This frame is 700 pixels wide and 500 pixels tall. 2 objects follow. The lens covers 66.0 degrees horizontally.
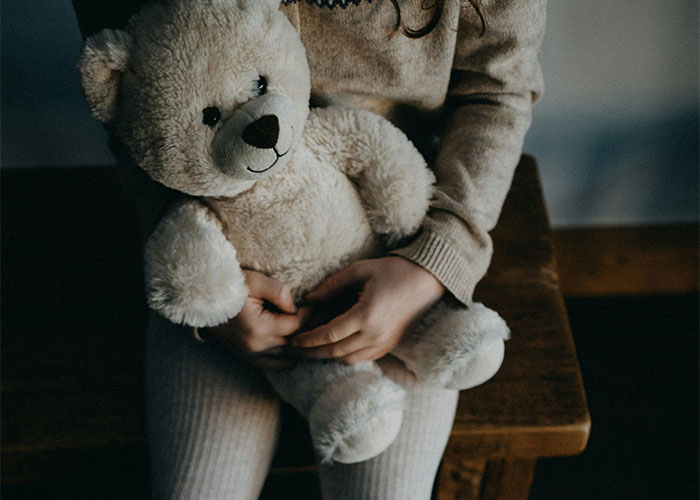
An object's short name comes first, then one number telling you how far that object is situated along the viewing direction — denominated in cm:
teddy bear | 41
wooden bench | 63
